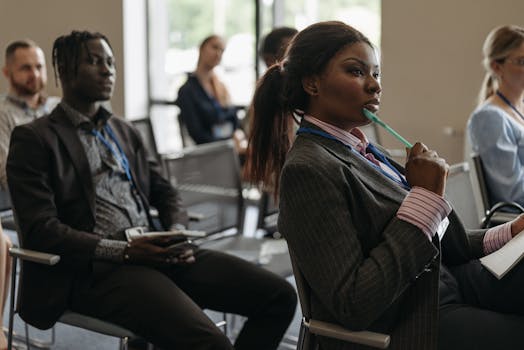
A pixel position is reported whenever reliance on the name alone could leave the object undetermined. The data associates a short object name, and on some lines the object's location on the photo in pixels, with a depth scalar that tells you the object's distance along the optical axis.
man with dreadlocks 2.04
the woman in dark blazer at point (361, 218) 1.38
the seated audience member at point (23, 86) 3.86
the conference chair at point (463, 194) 2.27
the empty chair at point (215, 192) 2.93
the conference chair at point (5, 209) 3.38
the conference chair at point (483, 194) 2.57
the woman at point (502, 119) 2.73
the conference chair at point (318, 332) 1.42
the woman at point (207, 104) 4.99
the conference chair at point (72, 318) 2.05
